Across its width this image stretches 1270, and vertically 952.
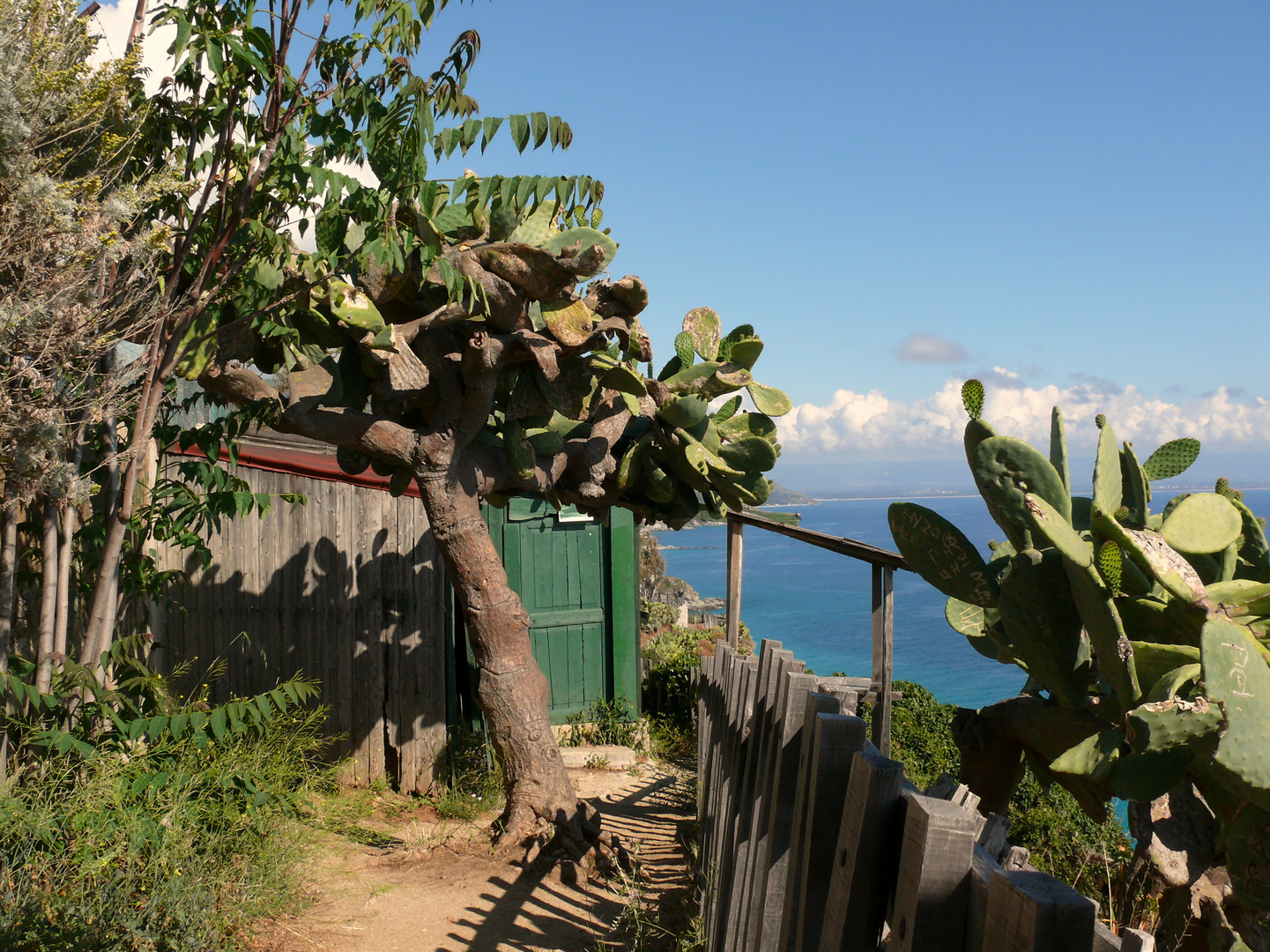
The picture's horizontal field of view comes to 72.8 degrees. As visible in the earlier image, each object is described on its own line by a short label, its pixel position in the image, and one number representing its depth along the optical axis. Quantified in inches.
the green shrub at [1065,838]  164.2
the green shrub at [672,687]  309.4
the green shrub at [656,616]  554.3
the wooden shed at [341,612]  240.2
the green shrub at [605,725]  284.7
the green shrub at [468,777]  217.2
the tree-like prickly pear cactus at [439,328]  129.3
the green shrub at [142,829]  109.3
